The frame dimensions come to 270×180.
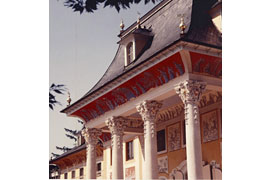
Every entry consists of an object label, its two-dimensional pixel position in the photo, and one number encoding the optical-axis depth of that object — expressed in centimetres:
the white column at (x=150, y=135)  1417
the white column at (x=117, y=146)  1675
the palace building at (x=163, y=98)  1270
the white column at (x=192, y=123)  1241
